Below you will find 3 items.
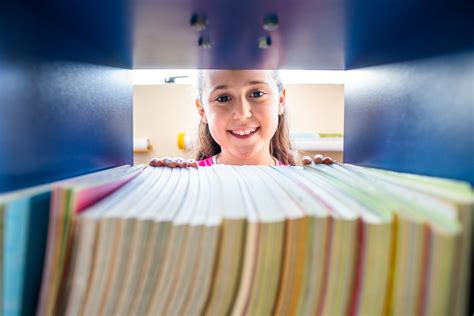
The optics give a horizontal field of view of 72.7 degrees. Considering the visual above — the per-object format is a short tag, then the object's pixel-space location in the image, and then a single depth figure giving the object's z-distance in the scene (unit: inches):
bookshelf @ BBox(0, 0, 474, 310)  15.4
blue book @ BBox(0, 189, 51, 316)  11.5
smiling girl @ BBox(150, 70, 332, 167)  50.8
